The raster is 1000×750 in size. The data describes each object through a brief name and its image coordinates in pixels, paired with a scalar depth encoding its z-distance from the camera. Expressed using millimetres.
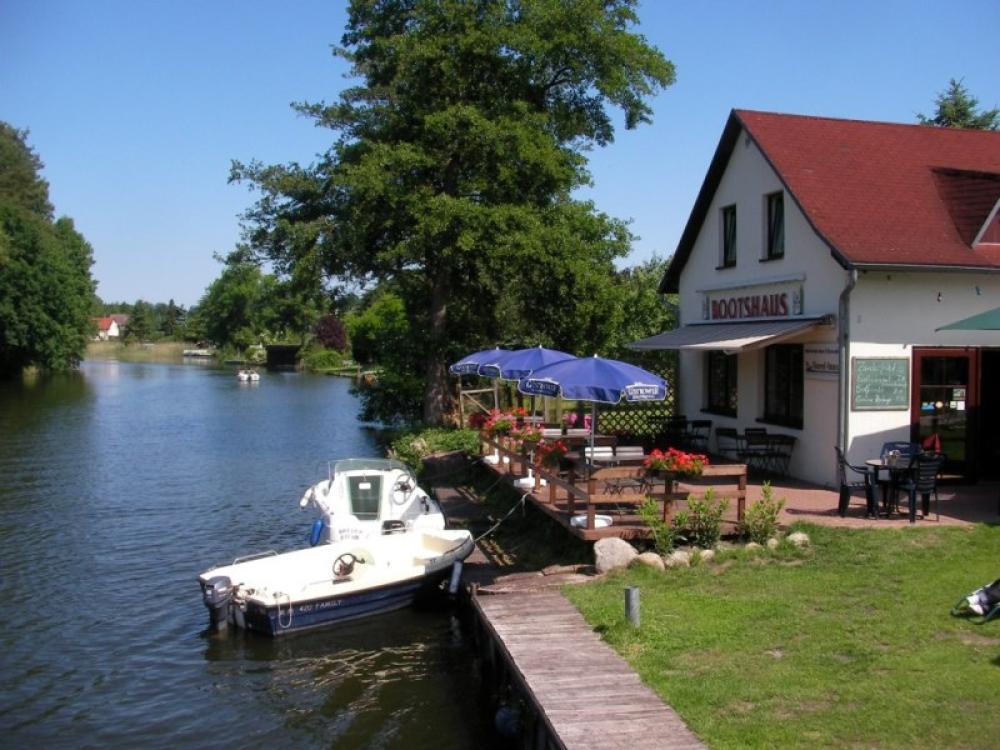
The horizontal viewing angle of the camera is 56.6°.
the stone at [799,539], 11680
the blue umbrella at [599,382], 12109
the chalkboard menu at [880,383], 14672
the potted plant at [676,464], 11570
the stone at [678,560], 11234
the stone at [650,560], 11211
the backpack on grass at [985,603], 8570
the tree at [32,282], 66750
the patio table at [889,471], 12703
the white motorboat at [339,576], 12336
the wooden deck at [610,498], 11750
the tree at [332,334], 102375
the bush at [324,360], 92875
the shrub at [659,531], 11523
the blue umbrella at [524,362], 17312
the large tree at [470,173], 23250
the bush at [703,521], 11750
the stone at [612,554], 11305
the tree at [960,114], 37250
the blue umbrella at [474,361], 19916
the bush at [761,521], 11797
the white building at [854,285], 14727
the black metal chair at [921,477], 12414
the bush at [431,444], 23141
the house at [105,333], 193075
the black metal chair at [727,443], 18203
